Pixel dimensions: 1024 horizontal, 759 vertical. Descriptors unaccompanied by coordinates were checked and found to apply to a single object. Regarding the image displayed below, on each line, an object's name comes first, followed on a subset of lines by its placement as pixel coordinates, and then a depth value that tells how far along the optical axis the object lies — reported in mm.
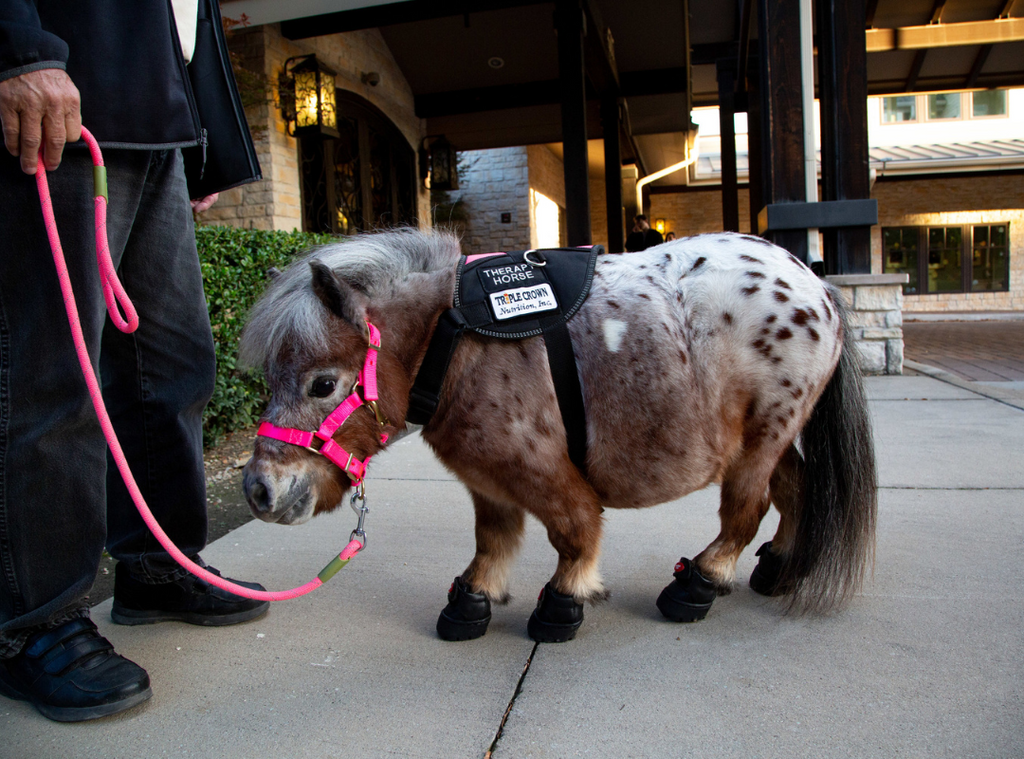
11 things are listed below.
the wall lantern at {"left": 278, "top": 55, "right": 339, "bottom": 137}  7211
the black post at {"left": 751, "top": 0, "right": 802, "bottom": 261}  5688
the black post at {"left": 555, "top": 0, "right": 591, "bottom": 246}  7500
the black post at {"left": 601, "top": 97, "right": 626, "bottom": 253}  10477
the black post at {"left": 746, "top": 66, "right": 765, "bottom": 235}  8398
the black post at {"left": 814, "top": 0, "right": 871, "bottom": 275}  5969
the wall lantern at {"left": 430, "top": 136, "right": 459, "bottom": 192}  10414
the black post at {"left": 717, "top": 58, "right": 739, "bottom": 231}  10438
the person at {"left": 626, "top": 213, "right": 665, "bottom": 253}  10836
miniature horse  1591
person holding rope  1466
